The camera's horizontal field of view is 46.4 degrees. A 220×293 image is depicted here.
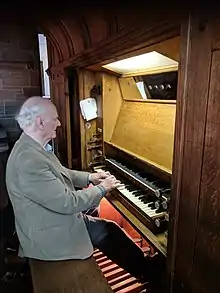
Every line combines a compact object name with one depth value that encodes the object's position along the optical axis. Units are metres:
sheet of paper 2.51
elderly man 1.26
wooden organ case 1.55
